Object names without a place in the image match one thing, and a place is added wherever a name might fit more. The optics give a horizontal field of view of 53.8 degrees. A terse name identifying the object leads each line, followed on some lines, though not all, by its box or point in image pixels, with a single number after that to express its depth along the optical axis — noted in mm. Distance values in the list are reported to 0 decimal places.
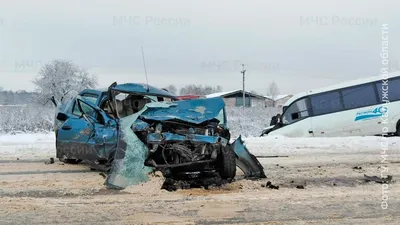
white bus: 16000
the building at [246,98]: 64838
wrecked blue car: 6477
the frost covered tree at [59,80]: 51062
